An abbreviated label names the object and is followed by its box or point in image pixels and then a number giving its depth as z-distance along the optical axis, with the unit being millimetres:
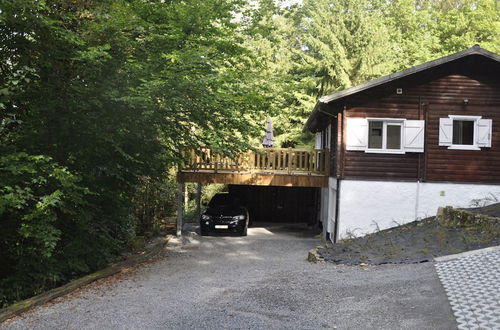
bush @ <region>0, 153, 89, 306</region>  8227
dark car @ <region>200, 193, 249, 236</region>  17984
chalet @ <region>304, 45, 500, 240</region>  15102
